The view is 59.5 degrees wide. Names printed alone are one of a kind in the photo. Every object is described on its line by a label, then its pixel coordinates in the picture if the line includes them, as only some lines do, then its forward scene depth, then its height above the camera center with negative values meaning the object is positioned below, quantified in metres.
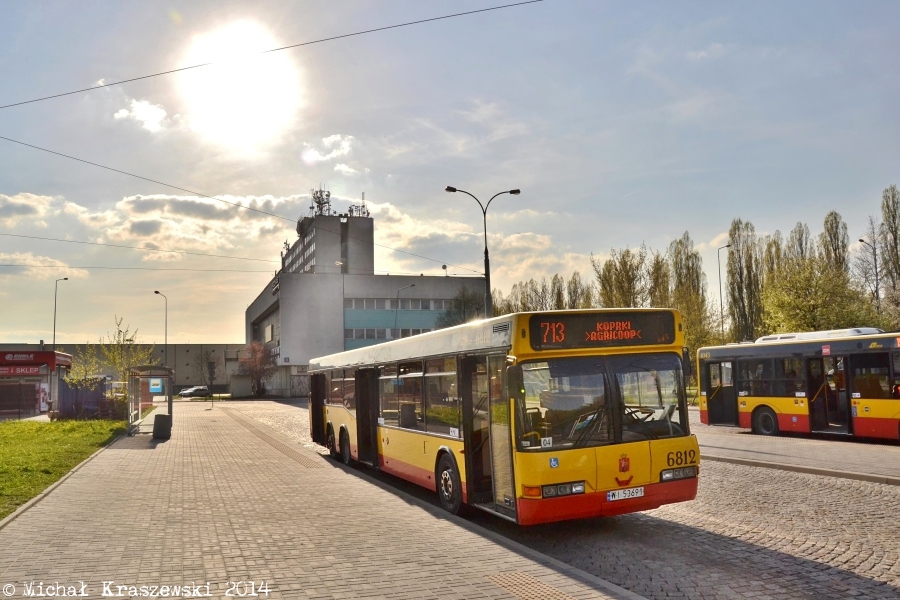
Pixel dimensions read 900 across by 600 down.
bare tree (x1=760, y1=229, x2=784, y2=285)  59.53 +8.12
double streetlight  28.88 +3.52
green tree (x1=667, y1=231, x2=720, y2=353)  50.53 +4.89
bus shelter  25.41 -0.79
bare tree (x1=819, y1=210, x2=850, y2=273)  55.69 +8.40
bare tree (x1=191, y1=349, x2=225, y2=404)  119.04 +2.51
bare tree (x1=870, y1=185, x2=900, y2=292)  50.91 +7.84
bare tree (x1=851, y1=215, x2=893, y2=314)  51.16 +5.81
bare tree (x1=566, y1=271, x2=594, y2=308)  73.25 +7.21
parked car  90.50 -1.32
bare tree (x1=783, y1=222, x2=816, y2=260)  57.69 +8.49
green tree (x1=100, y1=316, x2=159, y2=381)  39.56 +1.54
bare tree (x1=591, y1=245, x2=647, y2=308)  47.66 +5.16
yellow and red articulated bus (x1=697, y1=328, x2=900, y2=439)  18.36 -0.61
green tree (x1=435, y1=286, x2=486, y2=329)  76.94 +6.10
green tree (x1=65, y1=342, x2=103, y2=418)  37.09 +0.33
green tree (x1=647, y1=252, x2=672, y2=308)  49.67 +5.33
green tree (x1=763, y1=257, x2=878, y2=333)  42.72 +3.09
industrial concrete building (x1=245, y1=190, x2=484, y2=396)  82.06 +6.90
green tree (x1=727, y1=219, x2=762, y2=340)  60.81 +6.08
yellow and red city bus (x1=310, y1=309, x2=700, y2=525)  8.92 -0.57
